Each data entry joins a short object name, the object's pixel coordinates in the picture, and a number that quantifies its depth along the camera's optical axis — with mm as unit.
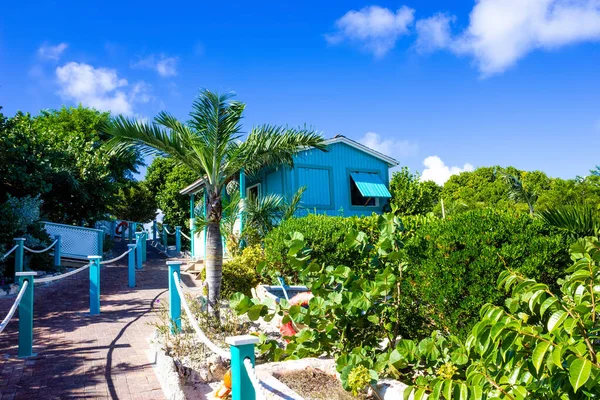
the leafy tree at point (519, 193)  28344
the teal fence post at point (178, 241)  23825
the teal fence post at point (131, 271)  12422
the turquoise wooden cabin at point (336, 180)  14828
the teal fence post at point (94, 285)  8578
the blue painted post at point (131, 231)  26031
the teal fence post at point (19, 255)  11117
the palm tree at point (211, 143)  7125
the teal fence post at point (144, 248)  18741
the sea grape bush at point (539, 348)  2266
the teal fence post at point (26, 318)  5988
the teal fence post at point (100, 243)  16141
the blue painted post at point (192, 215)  20088
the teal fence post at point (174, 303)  6324
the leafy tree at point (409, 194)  15820
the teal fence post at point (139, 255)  16348
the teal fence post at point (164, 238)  26969
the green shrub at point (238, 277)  9680
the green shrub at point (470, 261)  4723
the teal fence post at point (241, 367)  2865
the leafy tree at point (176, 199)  29938
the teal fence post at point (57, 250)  14158
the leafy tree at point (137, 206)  35062
